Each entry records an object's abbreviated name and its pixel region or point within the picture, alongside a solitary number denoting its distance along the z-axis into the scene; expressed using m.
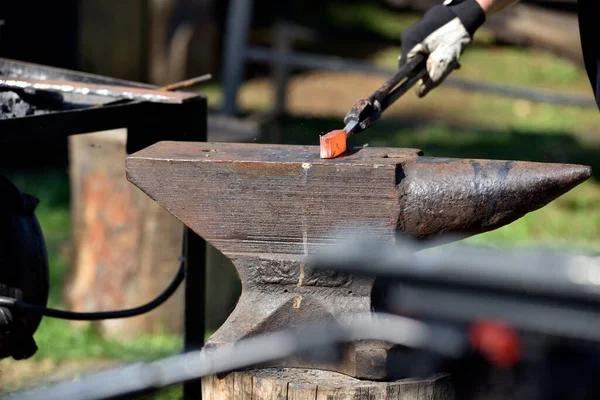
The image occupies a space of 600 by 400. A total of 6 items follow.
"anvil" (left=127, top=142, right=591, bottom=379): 3.30
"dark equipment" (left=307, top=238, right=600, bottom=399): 1.66
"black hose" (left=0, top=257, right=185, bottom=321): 4.29
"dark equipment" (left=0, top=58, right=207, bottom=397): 4.11
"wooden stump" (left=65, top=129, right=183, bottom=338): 7.62
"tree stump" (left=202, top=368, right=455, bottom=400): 3.36
